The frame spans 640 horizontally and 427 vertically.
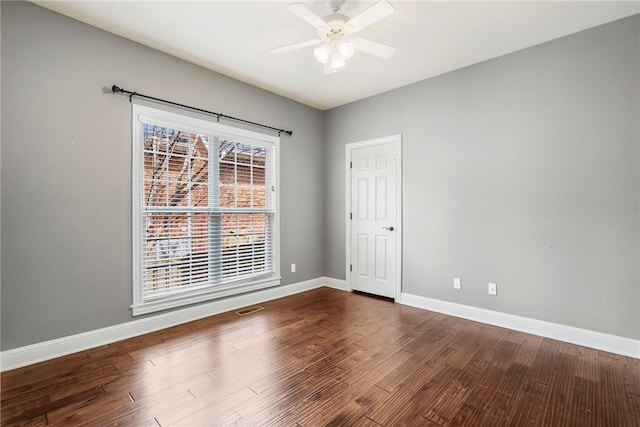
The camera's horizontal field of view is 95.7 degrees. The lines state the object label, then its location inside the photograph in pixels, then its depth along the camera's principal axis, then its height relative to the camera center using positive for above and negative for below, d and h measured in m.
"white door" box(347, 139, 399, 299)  3.87 -0.11
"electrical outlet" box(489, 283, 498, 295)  3.04 -0.81
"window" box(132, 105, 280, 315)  2.84 +0.01
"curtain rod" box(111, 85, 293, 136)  2.65 +1.12
